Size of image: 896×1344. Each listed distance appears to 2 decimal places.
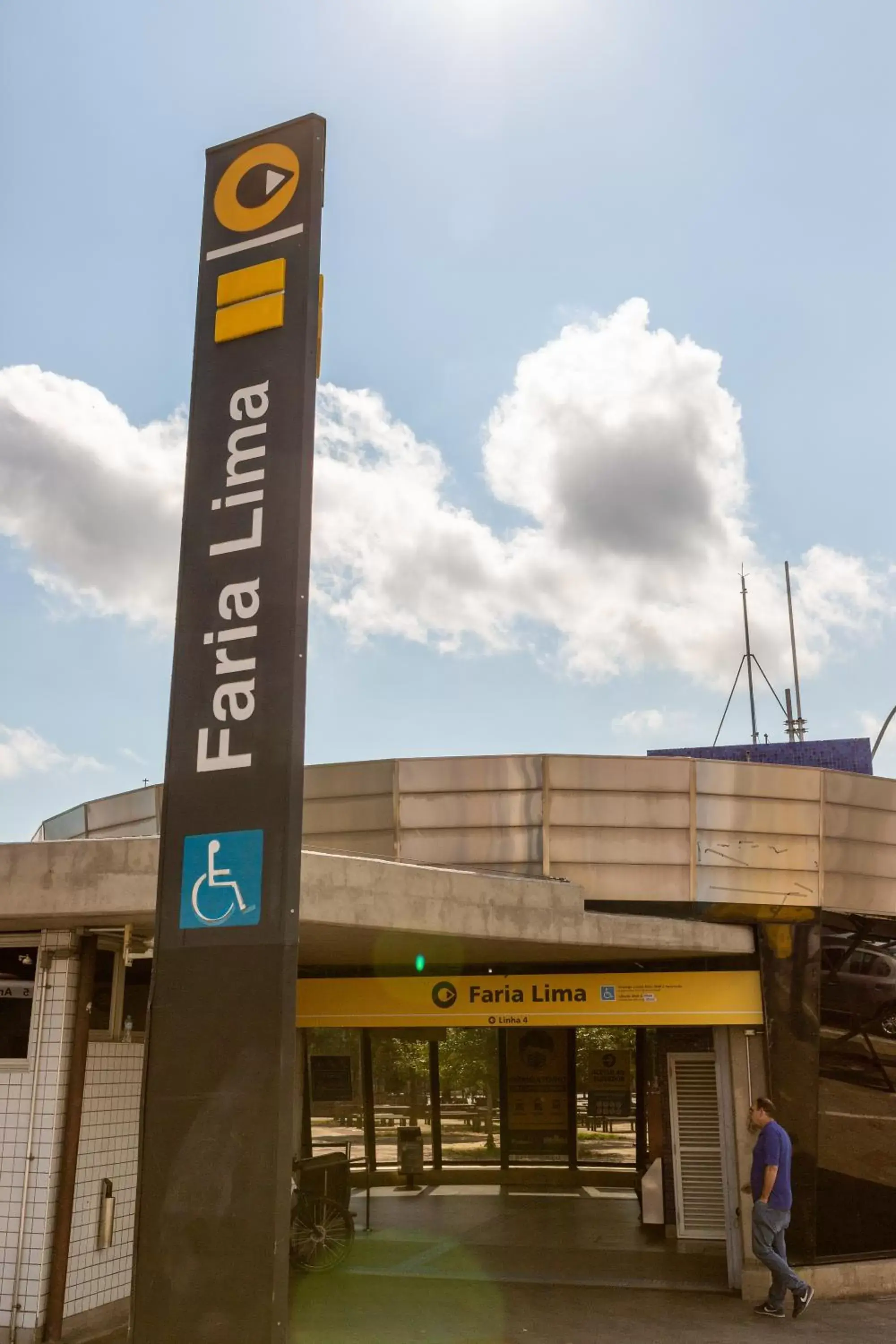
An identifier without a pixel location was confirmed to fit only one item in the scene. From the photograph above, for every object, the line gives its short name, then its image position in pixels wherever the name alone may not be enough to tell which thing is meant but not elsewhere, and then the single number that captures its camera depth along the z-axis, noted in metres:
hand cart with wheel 12.91
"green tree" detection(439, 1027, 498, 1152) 20.44
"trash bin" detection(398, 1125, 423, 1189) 20.34
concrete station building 9.59
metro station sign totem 6.38
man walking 11.11
